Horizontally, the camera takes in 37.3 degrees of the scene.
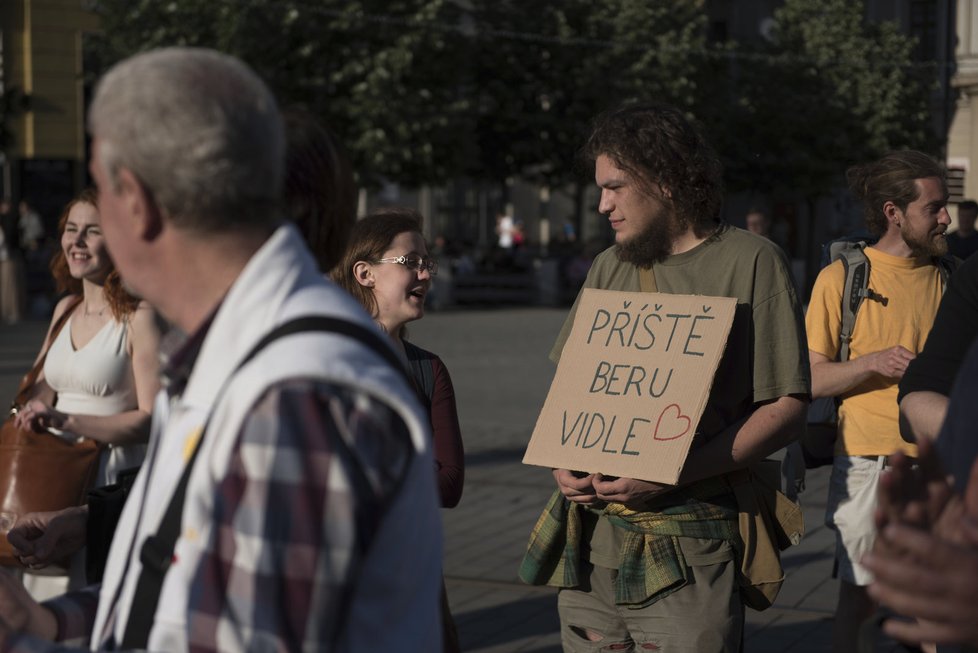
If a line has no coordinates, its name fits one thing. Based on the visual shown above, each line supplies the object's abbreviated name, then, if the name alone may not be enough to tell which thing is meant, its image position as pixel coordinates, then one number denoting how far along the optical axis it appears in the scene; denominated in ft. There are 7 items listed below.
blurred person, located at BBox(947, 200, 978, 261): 32.53
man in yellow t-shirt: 16.65
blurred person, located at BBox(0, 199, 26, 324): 72.13
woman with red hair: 13.99
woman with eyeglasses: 12.77
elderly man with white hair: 5.23
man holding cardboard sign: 11.66
